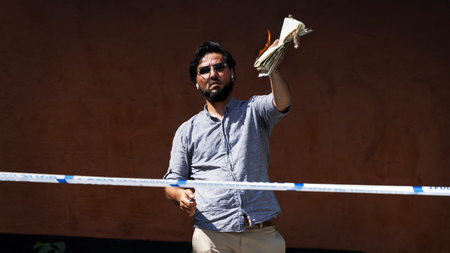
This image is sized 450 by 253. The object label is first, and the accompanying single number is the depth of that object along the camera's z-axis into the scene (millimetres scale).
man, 6199
